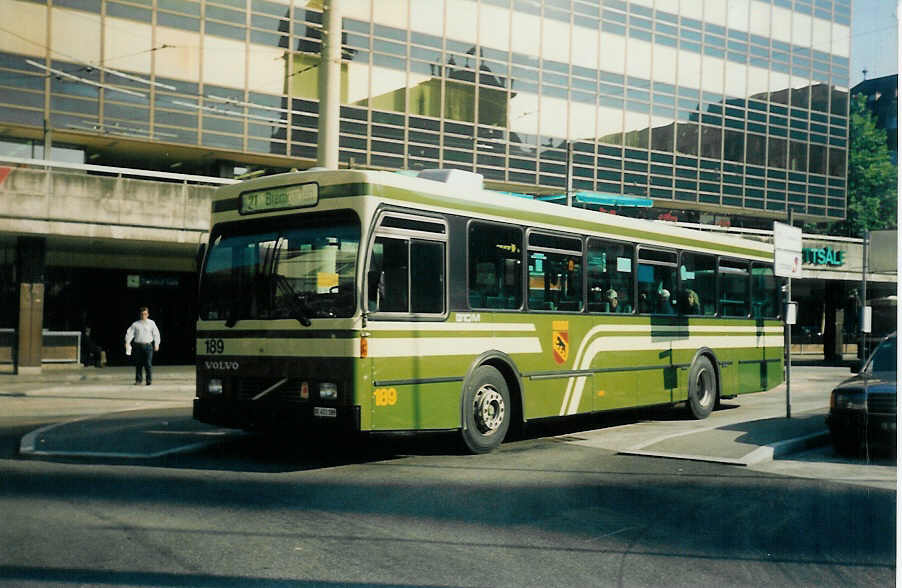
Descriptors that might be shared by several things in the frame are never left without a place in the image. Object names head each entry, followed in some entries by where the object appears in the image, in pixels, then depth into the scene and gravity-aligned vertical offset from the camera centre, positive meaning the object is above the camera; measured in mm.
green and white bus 8961 +79
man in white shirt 20406 -677
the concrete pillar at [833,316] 36656 +283
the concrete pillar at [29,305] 24922 +85
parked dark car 8422 -910
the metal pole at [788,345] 13245 -364
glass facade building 27172 +7636
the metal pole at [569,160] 27470 +4824
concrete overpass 23375 +2458
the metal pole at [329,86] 14938 +3851
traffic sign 13219 +1058
